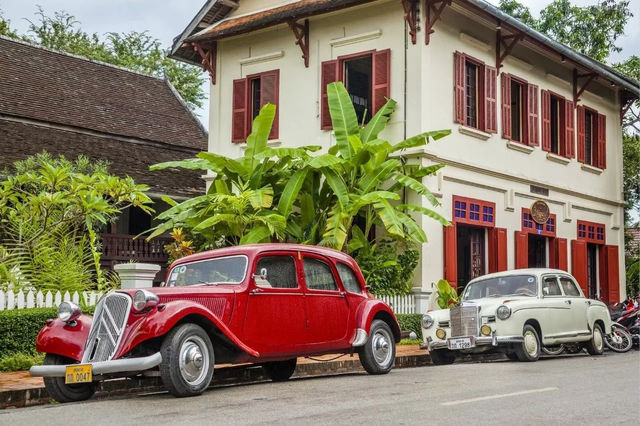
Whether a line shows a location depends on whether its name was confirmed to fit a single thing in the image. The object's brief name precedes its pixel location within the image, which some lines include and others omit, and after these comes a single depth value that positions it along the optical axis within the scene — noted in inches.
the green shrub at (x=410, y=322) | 729.0
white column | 599.7
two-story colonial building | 804.6
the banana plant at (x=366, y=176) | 703.7
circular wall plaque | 934.4
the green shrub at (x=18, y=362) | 482.0
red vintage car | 363.3
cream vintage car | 575.5
